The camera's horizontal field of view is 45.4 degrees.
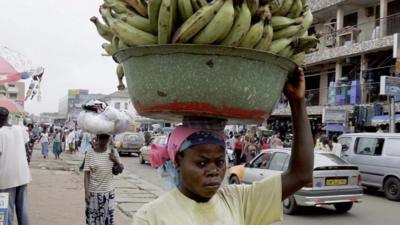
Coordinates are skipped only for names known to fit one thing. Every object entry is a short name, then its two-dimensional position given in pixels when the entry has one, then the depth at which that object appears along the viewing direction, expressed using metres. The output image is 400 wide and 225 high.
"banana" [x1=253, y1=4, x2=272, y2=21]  1.92
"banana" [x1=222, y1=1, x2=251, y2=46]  1.85
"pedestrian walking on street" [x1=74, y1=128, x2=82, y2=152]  29.14
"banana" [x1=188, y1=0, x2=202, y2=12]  1.87
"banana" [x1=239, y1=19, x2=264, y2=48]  1.87
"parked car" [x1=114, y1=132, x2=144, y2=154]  25.95
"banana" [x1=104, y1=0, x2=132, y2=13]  2.04
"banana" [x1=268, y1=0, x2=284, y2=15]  1.99
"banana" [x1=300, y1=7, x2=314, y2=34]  2.14
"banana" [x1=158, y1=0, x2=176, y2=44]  1.82
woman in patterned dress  5.63
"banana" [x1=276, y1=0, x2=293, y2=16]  2.06
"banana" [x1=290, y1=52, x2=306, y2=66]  2.09
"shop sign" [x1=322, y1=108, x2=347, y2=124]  20.69
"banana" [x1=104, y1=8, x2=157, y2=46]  1.91
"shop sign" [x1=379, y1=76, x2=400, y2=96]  14.59
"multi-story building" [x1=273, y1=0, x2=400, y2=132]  20.83
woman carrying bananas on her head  2.04
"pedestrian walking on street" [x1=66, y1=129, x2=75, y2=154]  28.12
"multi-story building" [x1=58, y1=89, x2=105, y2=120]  77.71
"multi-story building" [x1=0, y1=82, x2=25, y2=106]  36.58
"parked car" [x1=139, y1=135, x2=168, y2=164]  20.97
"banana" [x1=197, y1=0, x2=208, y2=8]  1.86
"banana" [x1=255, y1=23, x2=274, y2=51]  1.91
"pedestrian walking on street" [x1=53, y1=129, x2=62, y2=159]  23.81
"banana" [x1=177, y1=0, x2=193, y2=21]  1.86
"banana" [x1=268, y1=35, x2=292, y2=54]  1.95
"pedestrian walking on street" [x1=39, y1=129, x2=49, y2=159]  23.79
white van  11.90
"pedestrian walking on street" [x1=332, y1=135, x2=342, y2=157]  13.80
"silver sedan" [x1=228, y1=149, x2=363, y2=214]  9.36
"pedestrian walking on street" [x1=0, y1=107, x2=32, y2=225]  5.57
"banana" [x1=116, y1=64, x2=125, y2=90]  2.26
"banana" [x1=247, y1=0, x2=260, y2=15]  1.90
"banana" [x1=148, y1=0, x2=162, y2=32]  1.86
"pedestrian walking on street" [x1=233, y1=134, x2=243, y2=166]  19.53
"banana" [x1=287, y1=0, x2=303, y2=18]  2.10
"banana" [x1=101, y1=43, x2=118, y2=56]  2.15
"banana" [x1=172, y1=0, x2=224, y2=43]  1.80
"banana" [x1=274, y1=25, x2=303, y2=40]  2.04
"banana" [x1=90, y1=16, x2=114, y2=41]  2.18
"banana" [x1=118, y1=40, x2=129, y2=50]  2.00
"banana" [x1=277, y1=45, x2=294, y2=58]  1.99
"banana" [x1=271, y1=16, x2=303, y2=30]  2.03
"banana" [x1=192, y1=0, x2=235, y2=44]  1.81
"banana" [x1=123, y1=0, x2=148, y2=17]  2.02
